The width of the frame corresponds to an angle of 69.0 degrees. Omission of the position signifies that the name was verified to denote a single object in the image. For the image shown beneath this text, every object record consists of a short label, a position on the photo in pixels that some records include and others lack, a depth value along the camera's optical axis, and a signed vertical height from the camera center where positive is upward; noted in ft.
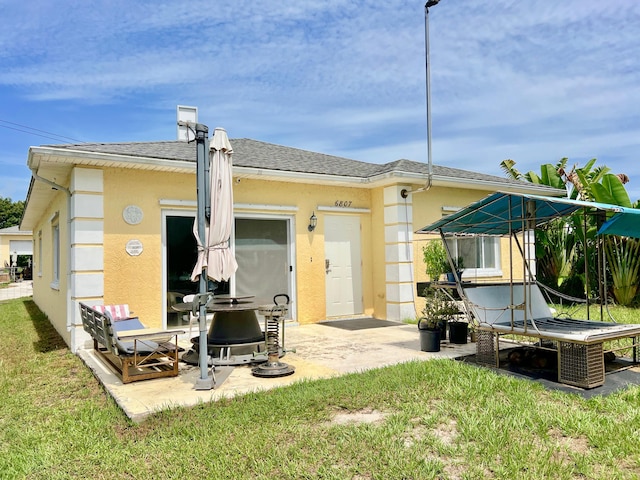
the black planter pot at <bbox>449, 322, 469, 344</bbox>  26.09 -4.17
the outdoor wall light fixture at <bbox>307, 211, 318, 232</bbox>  35.06 +2.91
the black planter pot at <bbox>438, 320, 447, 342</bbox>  26.44 -4.16
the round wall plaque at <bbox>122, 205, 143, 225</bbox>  28.25 +3.07
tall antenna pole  35.22 +13.99
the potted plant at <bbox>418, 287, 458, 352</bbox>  23.85 -3.27
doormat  33.00 -4.73
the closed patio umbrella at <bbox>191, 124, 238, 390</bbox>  18.39 +1.81
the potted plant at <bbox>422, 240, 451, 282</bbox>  34.96 -0.14
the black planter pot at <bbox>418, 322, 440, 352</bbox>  23.77 -4.19
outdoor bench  19.21 -3.75
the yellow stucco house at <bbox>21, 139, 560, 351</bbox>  27.09 +2.53
